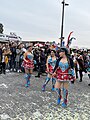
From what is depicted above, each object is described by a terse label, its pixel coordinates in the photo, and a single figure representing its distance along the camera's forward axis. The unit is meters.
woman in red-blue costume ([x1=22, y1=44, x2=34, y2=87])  4.60
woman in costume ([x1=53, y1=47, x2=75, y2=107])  3.26
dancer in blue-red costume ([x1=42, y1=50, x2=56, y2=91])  4.26
